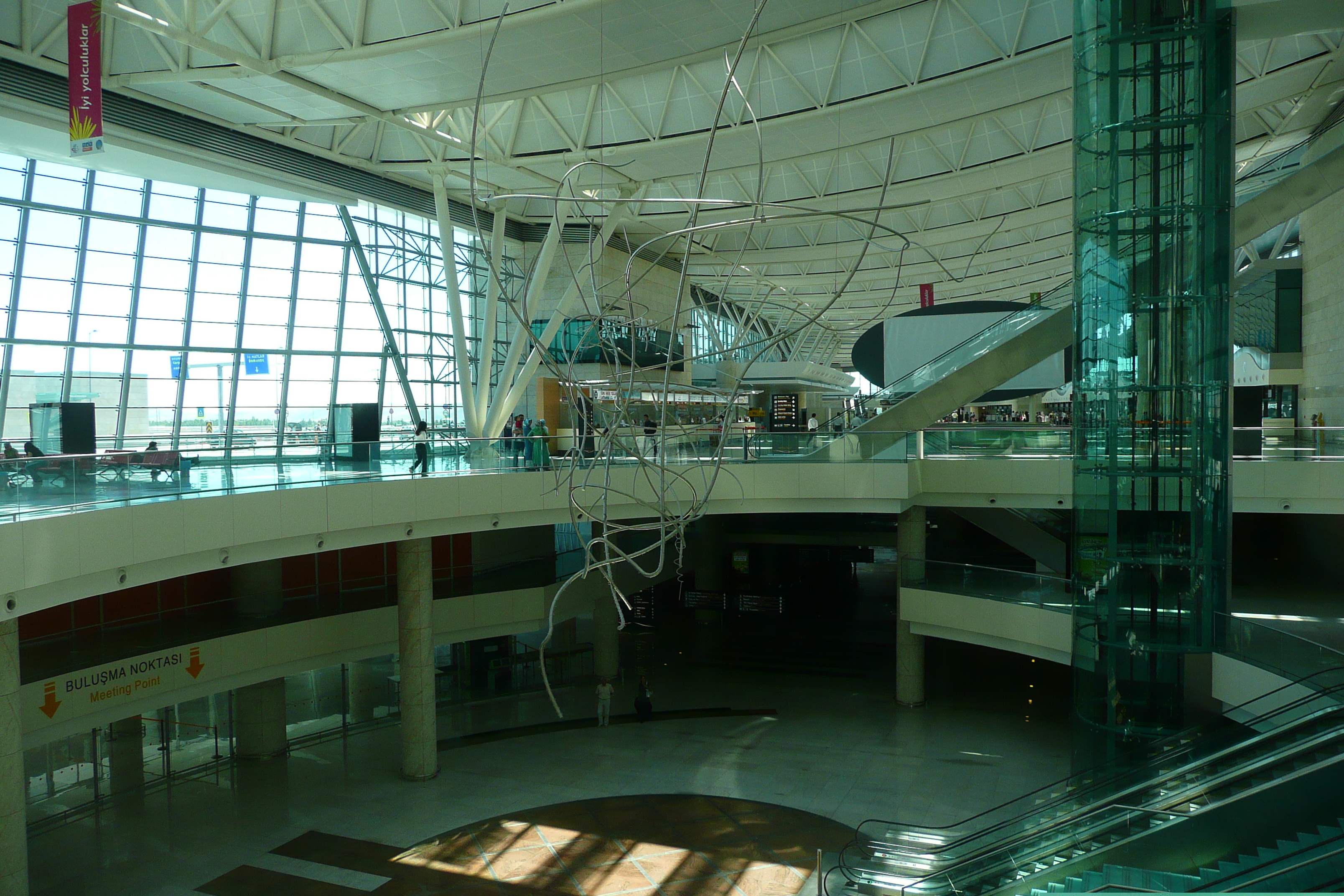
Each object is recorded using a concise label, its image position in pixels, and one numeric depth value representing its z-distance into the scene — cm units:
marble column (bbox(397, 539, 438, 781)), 1786
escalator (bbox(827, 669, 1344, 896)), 877
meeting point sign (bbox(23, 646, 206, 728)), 1377
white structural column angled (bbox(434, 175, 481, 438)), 2469
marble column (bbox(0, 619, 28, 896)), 1099
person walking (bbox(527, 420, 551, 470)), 1827
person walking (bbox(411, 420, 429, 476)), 1695
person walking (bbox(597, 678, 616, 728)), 2067
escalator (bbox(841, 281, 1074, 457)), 2133
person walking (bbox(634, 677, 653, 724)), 2111
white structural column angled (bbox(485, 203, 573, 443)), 2484
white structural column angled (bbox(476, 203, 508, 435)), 2606
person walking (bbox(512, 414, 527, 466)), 1809
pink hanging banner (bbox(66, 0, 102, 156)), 1483
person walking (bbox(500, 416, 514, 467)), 1798
